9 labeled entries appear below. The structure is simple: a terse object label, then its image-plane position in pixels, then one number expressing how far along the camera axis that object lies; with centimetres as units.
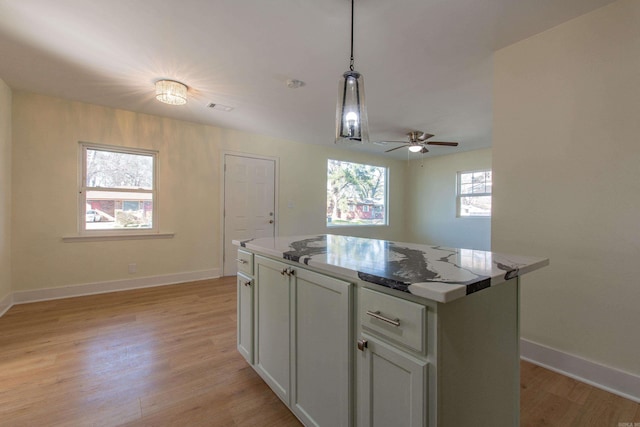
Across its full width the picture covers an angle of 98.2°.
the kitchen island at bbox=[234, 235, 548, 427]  82
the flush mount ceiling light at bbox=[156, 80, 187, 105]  267
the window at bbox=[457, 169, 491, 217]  544
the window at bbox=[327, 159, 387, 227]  574
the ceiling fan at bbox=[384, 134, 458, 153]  423
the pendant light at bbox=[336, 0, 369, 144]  164
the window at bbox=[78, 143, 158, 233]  342
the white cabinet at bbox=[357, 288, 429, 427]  82
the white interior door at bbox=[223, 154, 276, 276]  440
